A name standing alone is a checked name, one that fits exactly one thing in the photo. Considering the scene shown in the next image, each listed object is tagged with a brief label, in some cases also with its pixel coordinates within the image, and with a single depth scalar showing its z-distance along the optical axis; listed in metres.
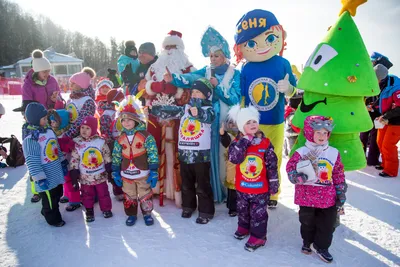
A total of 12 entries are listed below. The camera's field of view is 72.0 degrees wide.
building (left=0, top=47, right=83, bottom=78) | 37.18
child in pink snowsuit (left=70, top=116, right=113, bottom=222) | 3.45
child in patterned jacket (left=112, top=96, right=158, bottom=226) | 3.28
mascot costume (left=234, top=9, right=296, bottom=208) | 3.27
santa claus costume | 3.61
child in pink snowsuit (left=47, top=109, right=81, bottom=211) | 3.53
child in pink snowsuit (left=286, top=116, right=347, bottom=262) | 2.54
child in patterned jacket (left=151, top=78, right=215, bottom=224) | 3.21
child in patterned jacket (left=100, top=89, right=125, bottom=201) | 4.01
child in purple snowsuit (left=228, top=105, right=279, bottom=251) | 2.79
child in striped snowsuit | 3.13
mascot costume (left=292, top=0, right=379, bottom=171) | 2.71
